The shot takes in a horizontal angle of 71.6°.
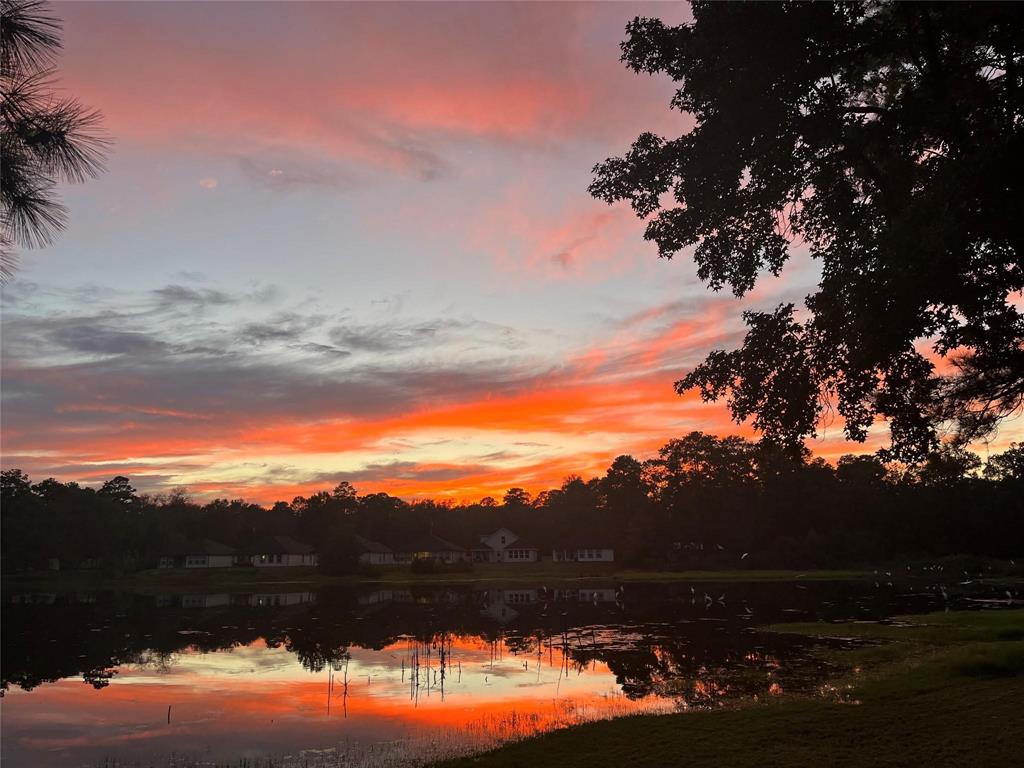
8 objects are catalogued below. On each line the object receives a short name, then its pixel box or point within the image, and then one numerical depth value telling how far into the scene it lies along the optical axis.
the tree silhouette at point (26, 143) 7.32
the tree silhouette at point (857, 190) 11.55
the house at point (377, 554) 99.06
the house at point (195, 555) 91.12
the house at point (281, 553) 95.50
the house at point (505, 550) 103.50
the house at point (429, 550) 102.88
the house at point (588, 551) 101.31
